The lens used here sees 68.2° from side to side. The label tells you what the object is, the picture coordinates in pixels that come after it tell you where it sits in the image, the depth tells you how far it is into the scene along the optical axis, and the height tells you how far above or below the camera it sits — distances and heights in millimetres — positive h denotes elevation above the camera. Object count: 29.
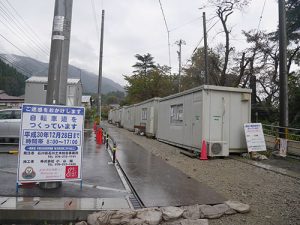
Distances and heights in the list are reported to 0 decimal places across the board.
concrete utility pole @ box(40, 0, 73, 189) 4468 +1342
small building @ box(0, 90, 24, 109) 32383 +2253
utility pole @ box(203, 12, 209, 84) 16362 +5751
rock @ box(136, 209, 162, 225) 3398 -1477
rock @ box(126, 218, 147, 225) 3317 -1528
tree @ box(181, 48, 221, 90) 26493 +6811
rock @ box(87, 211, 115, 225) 3280 -1482
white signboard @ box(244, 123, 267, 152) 8644 -505
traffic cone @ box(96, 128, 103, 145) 11638 -920
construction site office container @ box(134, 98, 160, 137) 15706 +324
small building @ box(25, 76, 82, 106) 28364 +3456
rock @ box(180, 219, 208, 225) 3421 -1549
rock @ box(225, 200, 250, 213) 3848 -1457
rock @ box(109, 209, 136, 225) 3313 -1470
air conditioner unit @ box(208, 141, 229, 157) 8361 -955
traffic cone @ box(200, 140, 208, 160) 8338 -1133
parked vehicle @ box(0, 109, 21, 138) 10047 -320
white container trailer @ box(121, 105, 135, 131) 21962 +266
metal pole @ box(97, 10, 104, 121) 15179 +2649
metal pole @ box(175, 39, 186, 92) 30179 +10531
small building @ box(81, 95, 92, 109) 51845 +4514
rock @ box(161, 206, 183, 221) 3496 -1461
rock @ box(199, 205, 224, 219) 3664 -1491
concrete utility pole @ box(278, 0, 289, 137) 9256 +2313
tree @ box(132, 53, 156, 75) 48135 +12755
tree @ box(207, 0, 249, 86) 18212 +8784
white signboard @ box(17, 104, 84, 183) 4071 -491
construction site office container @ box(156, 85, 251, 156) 8581 +220
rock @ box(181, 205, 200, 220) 3597 -1480
